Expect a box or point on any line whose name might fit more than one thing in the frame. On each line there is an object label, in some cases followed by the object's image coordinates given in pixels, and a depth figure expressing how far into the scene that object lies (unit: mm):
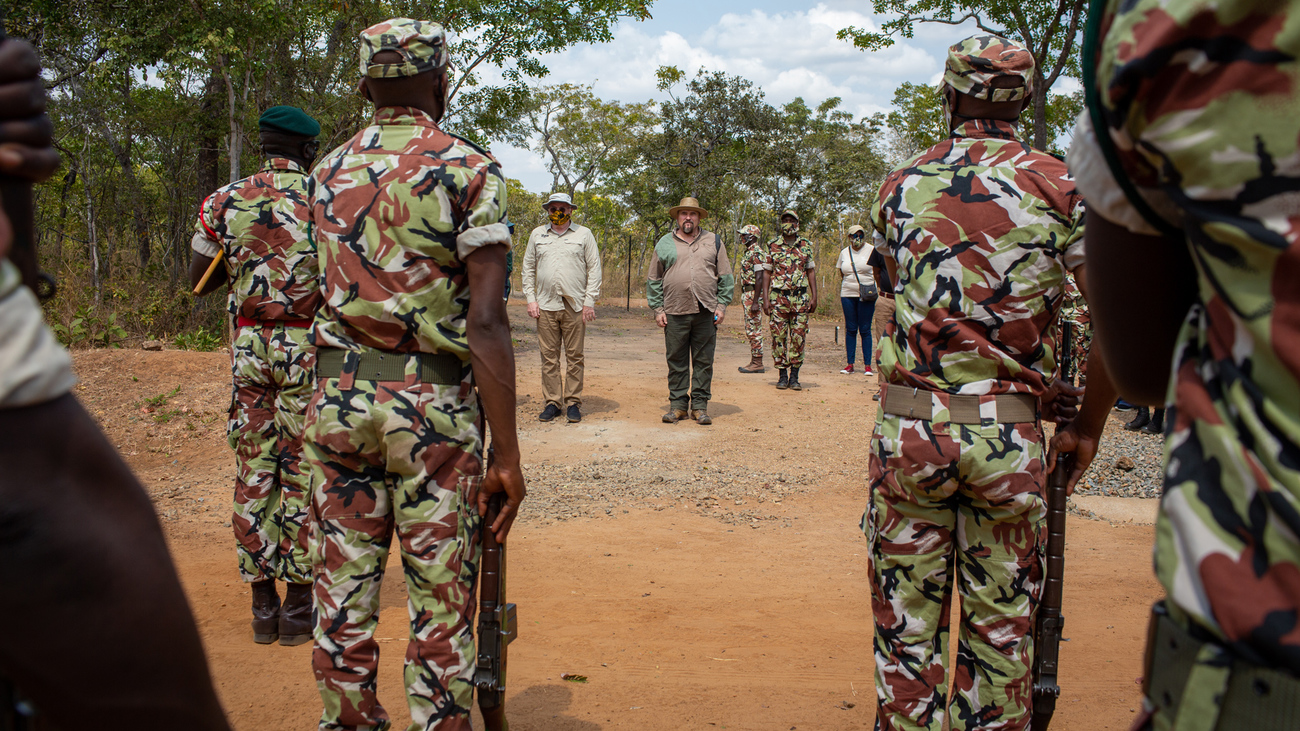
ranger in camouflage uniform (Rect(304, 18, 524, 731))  2490
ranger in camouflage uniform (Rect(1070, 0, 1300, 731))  858
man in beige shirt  8859
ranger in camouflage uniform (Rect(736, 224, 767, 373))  12156
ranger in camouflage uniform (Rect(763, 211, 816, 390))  11477
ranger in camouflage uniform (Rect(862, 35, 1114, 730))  2447
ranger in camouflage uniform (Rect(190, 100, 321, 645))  3938
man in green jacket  8891
